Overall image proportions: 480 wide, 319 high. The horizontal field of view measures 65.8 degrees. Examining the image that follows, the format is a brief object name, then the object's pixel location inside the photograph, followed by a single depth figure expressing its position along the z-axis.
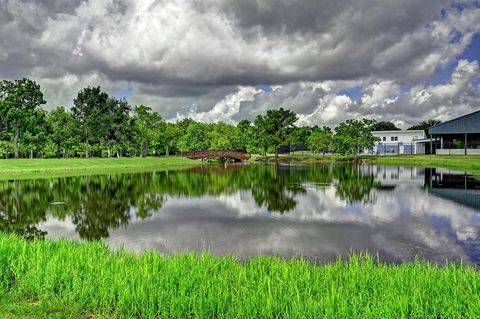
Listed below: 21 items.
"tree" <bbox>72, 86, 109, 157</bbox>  94.50
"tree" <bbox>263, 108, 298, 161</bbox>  114.06
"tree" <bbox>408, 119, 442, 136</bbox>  177.18
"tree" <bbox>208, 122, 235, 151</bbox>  127.37
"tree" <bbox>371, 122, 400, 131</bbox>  176.93
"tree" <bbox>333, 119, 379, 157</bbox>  103.38
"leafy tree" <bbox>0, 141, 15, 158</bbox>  84.13
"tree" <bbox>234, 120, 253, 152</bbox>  124.38
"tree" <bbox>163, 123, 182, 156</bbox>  117.12
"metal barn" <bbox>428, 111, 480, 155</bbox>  80.62
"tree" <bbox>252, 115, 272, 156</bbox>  113.56
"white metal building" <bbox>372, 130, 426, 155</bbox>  119.38
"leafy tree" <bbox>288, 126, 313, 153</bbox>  112.32
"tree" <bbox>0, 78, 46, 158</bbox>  73.50
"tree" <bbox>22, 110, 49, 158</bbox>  76.62
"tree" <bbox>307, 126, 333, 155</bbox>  119.42
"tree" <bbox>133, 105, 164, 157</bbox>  104.31
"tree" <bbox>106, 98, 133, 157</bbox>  97.94
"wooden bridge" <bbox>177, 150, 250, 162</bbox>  105.38
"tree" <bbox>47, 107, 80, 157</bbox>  90.52
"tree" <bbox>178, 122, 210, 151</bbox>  119.12
